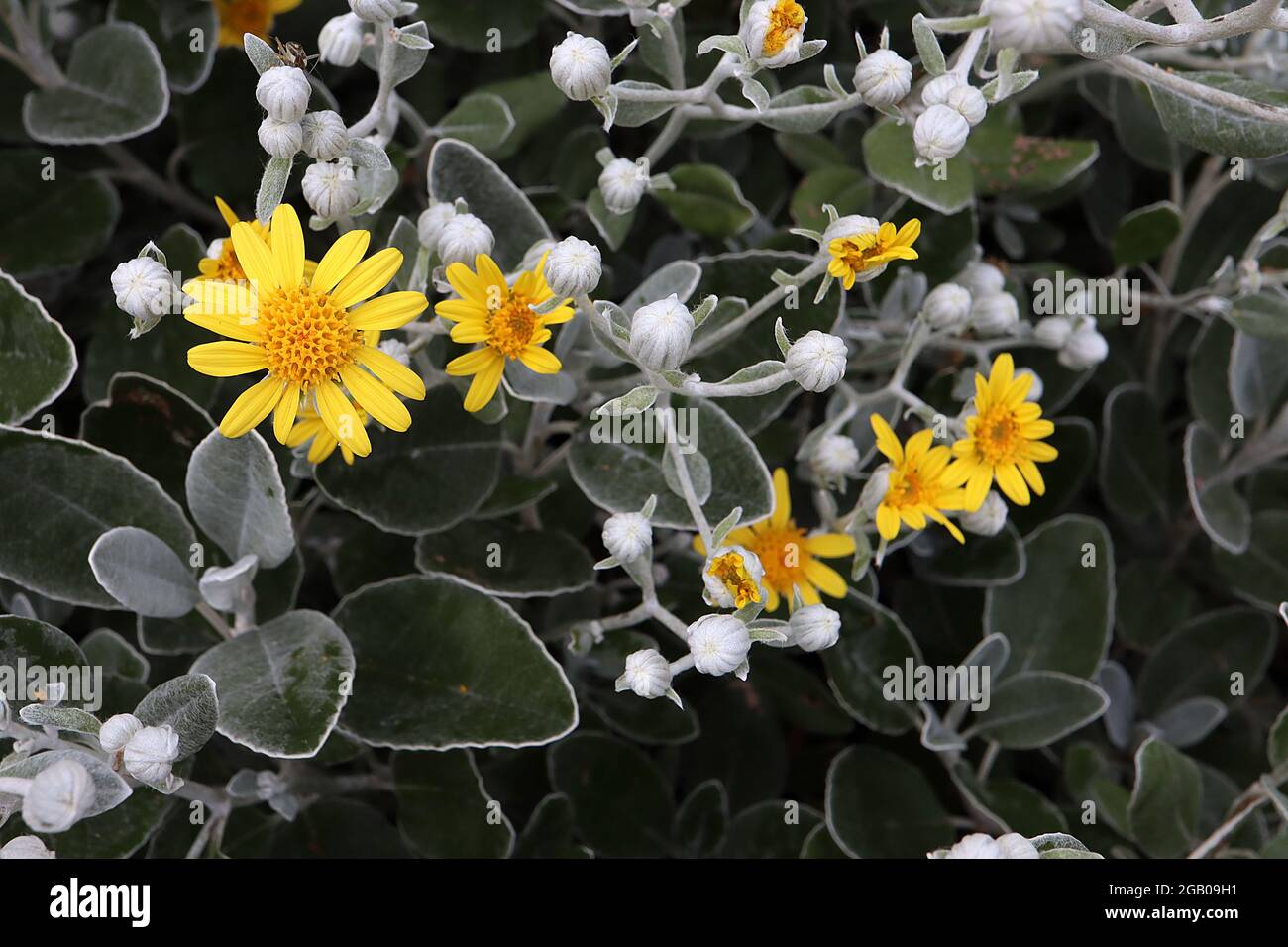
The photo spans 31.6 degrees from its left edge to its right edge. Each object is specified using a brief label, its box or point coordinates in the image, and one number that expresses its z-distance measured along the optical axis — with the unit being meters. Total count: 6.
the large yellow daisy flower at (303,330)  0.29
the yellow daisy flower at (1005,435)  0.33
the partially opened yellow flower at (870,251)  0.30
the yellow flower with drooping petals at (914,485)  0.32
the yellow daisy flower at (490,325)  0.30
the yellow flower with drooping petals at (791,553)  0.34
